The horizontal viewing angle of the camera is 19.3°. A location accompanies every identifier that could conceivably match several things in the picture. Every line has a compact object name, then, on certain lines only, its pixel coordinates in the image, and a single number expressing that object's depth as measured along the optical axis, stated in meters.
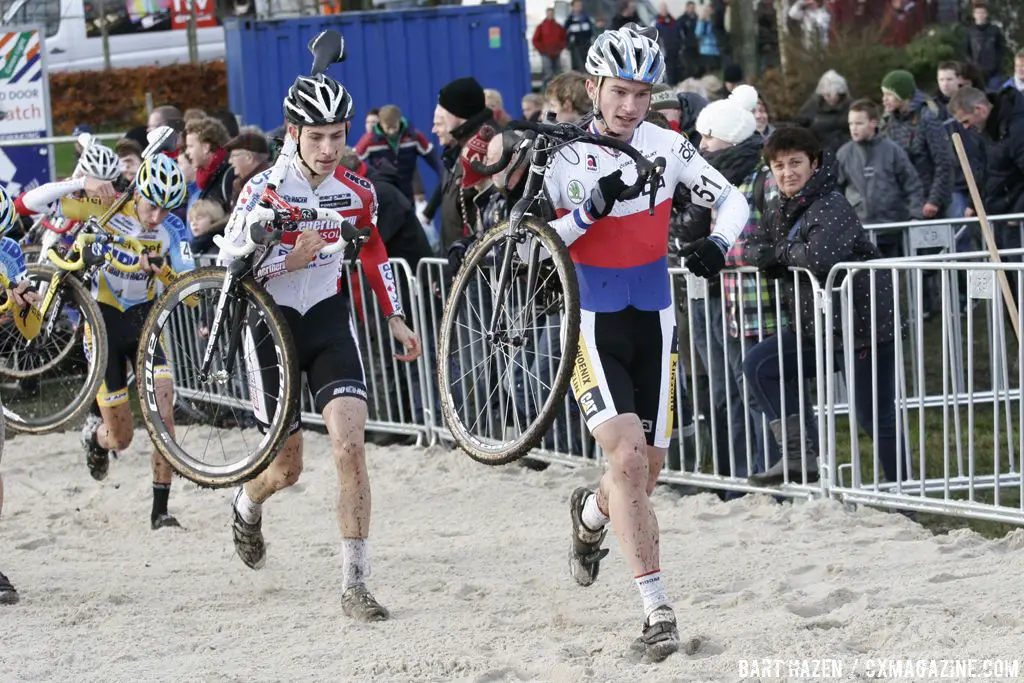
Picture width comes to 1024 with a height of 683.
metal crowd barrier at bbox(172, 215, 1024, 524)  15.28
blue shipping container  33.25
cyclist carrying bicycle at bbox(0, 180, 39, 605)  14.34
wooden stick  15.19
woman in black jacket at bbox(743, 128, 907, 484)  15.60
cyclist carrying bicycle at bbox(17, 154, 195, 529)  16.26
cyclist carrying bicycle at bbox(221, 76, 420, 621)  12.89
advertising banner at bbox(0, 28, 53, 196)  26.80
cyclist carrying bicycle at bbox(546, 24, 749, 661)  11.55
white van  46.58
